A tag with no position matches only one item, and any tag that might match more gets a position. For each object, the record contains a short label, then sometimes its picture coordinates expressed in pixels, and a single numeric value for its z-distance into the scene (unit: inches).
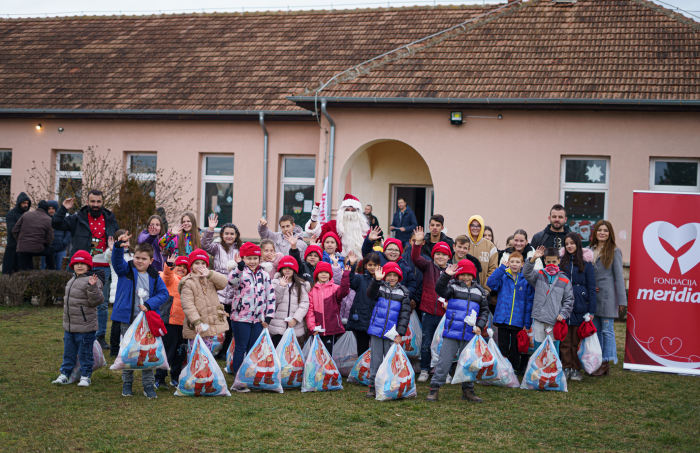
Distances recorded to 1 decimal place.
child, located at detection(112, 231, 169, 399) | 233.6
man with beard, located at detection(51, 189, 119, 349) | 306.9
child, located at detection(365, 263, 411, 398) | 246.8
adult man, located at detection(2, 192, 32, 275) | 444.8
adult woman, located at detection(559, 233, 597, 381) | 282.7
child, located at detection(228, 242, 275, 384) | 251.4
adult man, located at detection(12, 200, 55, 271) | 434.3
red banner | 294.5
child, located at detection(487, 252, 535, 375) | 278.8
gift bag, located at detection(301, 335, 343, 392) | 250.4
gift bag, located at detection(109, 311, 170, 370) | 221.8
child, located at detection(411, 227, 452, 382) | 271.7
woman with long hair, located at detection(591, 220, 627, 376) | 295.0
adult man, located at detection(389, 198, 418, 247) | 526.3
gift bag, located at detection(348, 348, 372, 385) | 263.9
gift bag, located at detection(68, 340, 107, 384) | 247.6
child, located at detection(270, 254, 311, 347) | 258.8
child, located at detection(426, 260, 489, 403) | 243.4
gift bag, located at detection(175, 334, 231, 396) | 230.2
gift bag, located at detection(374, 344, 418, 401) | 237.3
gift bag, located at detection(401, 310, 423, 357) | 279.9
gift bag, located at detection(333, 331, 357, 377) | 276.7
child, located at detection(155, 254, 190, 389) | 246.8
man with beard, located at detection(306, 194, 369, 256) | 324.9
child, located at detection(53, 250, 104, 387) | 238.2
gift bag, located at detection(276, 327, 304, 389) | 248.8
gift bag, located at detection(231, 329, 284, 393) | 240.7
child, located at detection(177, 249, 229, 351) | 239.1
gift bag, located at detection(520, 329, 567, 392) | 258.2
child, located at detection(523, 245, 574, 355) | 271.1
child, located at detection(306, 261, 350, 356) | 263.6
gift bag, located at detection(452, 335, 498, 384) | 236.8
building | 466.0
